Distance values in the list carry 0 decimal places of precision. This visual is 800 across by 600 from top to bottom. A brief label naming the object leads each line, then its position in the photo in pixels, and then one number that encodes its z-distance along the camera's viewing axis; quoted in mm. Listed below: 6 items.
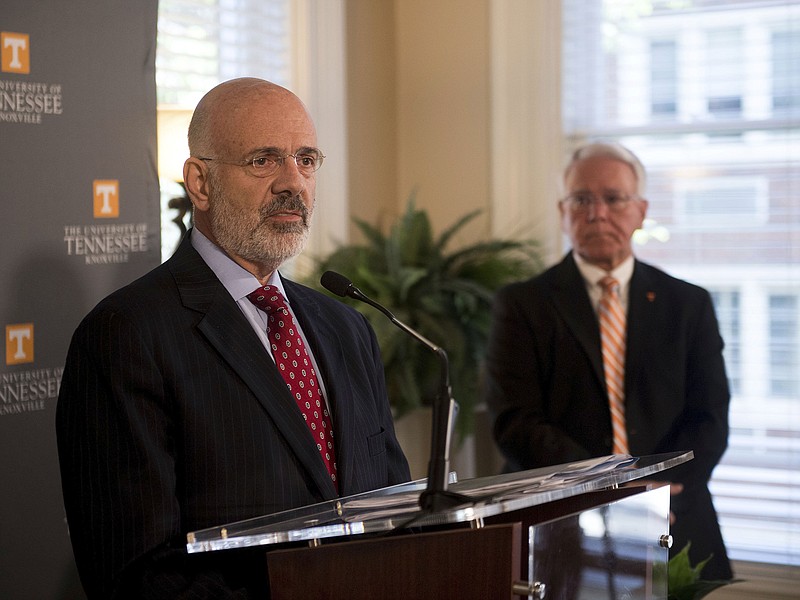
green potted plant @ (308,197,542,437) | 3799
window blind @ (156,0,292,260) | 3373
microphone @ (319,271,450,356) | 1557
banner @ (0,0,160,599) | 2117
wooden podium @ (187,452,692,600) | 1229
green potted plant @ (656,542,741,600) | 2600
